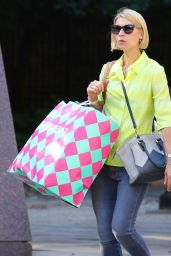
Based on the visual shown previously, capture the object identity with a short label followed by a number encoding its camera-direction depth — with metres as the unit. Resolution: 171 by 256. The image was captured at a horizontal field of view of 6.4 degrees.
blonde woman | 8.90
